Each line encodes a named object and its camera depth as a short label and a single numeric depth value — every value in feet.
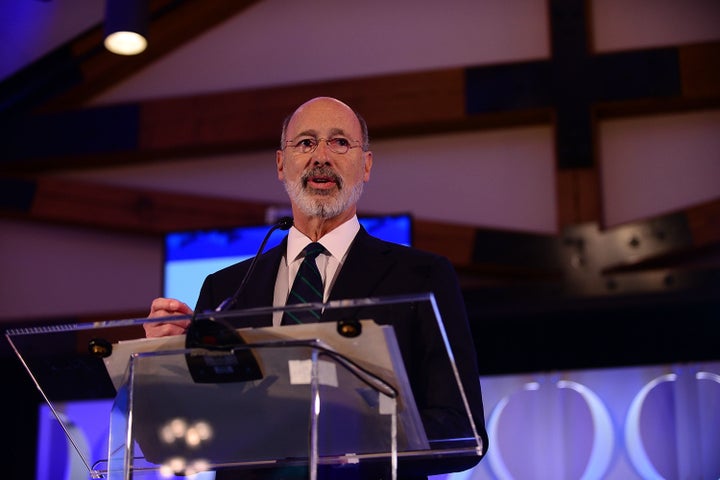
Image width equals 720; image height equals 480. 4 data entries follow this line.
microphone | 11.72
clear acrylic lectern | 11.46
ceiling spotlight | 30.73
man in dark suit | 13.28
